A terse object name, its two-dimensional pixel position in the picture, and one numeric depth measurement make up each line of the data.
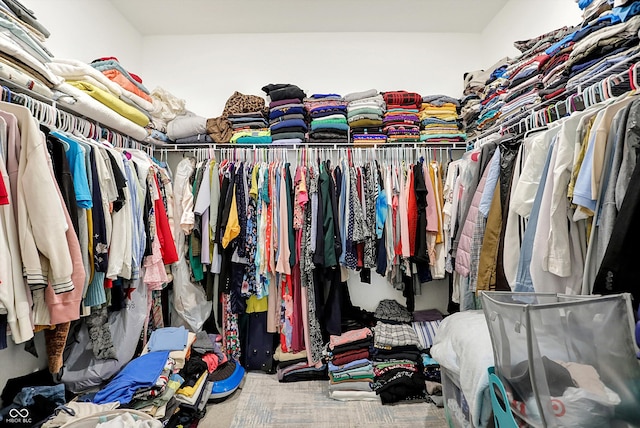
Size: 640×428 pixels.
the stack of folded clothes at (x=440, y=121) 2.71
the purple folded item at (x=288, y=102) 2.72
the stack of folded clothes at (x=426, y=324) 2.48
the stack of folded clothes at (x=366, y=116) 2.66
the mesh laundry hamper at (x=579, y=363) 0.76
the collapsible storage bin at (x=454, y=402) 1.44
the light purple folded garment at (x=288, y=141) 2.68
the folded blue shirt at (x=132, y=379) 1.63
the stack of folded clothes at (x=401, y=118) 2.71
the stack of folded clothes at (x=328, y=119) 2.68
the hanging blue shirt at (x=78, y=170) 1.46
